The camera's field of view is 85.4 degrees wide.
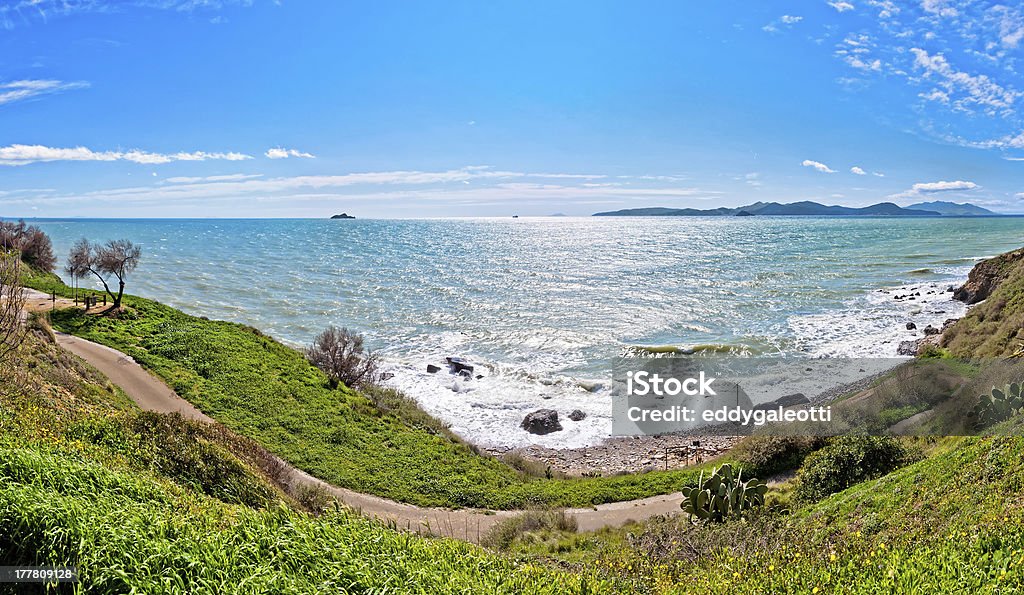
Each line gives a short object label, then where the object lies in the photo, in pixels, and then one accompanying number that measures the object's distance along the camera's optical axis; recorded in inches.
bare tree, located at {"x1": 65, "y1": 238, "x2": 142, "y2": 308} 1327.5
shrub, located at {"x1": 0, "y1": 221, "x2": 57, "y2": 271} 1819.6
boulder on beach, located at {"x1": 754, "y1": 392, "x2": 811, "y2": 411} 1000.0
